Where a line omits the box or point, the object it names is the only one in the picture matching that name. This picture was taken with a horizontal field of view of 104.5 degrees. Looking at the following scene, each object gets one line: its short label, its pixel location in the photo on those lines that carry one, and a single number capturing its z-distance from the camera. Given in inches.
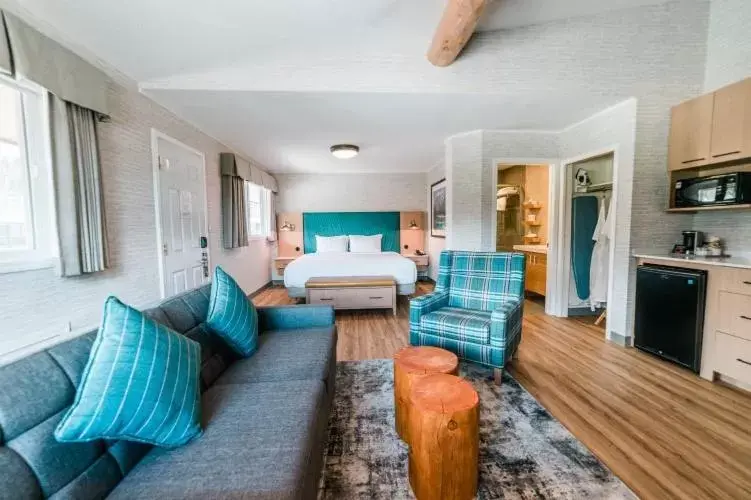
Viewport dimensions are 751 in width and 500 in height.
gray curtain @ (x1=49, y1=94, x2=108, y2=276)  68.3
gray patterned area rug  50.9
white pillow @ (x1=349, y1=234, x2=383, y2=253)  230.1
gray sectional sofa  28.9
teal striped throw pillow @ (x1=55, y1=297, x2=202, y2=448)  32.3
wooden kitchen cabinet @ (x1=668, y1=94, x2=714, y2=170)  95.0
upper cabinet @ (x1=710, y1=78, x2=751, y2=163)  85.4
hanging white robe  139.6
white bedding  162.7
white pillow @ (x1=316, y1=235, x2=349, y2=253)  229.6
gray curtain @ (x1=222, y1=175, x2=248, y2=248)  155.0
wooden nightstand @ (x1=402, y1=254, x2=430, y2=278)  232.7
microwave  87.7
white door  105.8
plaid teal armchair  83.7
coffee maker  103.6
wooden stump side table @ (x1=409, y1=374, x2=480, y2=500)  45.4
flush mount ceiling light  159.8
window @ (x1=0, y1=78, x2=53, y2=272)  62.2
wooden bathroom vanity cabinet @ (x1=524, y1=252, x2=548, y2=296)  161.3
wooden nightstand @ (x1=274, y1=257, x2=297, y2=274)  223.6
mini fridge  88.9
